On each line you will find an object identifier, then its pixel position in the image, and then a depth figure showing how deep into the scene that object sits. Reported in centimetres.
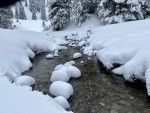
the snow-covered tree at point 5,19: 1020
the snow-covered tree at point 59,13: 897
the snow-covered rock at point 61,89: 302
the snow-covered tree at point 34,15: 3959
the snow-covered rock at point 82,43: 646
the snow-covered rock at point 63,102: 276
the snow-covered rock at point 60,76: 358
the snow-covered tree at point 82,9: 886
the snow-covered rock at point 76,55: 508
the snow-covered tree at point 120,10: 750
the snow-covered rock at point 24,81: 339
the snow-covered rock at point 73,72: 380
